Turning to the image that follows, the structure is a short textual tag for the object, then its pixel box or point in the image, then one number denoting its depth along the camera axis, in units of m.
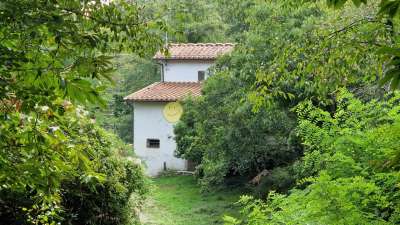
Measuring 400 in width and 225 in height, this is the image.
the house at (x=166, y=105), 24.23
